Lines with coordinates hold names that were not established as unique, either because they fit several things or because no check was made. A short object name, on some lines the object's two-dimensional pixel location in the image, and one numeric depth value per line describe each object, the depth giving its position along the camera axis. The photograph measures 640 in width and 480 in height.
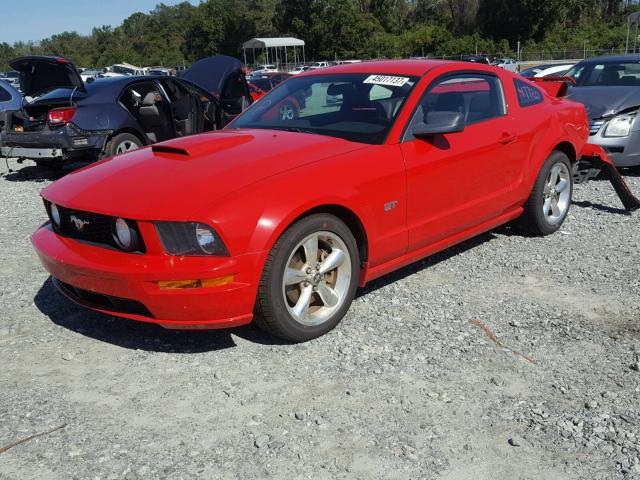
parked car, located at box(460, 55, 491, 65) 29.61
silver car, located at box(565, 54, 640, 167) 8.00
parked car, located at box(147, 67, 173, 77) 46.38
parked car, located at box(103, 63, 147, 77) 52.72
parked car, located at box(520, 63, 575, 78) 17.12
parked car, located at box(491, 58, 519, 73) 38.92
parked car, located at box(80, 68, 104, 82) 47.13
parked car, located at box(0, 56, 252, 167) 8.77
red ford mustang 3.43
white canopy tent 52.74
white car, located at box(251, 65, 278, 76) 56.84
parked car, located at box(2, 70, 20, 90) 43.49
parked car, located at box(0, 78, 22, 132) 11.78
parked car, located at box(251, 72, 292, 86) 22.26
